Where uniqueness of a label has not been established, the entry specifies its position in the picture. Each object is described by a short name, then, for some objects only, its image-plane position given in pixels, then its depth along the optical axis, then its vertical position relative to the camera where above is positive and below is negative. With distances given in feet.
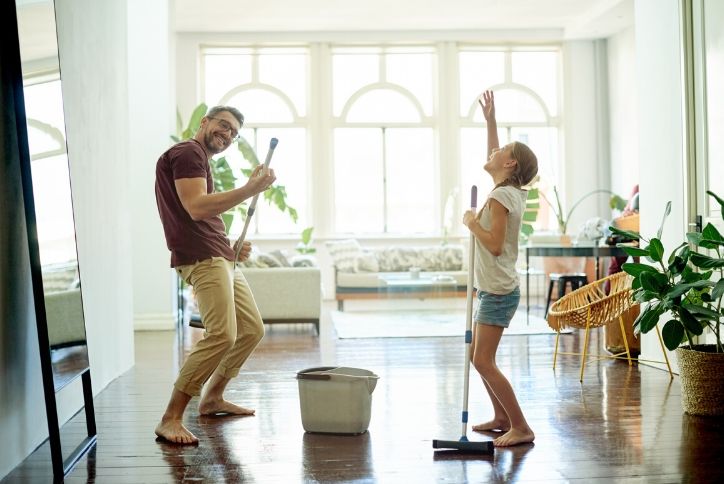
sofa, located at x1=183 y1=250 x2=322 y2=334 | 25.18 -3.23
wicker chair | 17.24 -2.92
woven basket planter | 13.44 -3.44
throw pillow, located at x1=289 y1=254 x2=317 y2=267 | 27.53 -2.56
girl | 11.63 -1.35
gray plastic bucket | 12.50 -3.21
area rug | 25.11 -4.68
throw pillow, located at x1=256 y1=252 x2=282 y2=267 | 26.05 -2.33
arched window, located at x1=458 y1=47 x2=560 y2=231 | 40.78 +3.26
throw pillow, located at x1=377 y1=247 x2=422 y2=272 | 35.24 -3.37
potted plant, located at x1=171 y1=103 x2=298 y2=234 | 27.22 +0.43
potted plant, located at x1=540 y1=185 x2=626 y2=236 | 36.60 -1.65
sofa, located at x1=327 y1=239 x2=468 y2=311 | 29.84 -3.63
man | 11.75 -0.72
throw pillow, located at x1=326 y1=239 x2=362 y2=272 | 33.14 -2.87
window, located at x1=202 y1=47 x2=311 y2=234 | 40.16 +3.72
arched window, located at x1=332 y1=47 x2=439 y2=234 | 40.52 +1.74
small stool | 27.61 -3.56
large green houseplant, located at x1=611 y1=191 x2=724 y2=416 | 13.23 -2.35
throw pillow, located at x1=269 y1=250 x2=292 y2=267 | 26.58 -2.33
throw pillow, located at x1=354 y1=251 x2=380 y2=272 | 33.58 -3.29
